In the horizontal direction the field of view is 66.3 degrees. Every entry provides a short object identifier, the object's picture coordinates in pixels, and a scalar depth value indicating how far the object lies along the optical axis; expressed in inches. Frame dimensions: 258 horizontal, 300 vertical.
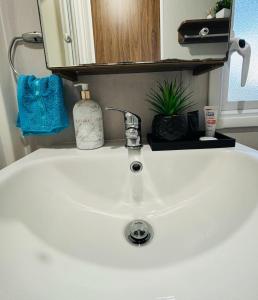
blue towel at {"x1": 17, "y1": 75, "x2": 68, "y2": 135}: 24.9
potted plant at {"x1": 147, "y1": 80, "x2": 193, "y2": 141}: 24.5
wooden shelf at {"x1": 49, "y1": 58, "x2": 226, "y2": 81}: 22.4
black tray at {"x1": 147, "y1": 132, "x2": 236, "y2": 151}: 23.9
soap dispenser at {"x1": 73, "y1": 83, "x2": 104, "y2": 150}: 25.0
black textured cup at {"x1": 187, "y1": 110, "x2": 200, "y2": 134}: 27.1
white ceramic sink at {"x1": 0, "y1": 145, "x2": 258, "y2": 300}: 13.2
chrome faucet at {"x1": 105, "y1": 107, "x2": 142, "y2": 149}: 24.1
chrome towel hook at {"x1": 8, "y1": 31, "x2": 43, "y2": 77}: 25.6
